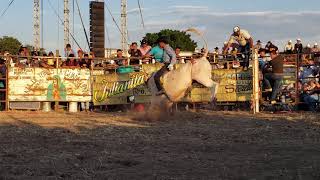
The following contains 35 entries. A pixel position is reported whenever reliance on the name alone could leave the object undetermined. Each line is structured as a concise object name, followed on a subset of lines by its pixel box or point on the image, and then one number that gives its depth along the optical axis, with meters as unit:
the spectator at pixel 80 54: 19.18
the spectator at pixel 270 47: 18.00
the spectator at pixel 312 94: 16.61
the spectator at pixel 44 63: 18.98
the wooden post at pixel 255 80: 16.48
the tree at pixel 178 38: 67.38
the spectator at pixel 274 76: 16.69
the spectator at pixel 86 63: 19.37
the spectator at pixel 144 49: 19.22
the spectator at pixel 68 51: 20.21
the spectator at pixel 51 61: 19.13
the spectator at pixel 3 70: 18.26
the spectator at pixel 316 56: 16.58
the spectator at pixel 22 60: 18.60
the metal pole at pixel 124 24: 41.58
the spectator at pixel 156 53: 17.62
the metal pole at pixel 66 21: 42.38
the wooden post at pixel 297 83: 16.89
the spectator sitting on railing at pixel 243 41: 16.95
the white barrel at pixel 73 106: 18.76
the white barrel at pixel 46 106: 18.72
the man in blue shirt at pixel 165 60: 14.55
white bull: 14.57
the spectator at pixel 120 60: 18.45
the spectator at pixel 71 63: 19.38
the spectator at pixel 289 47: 21.58
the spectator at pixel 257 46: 17.13
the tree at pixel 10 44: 70.50
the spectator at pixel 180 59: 18.00
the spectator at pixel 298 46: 19.40
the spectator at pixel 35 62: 19.28
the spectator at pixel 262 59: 17.30
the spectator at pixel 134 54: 18.66
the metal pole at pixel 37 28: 55.16
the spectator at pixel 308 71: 16.86
